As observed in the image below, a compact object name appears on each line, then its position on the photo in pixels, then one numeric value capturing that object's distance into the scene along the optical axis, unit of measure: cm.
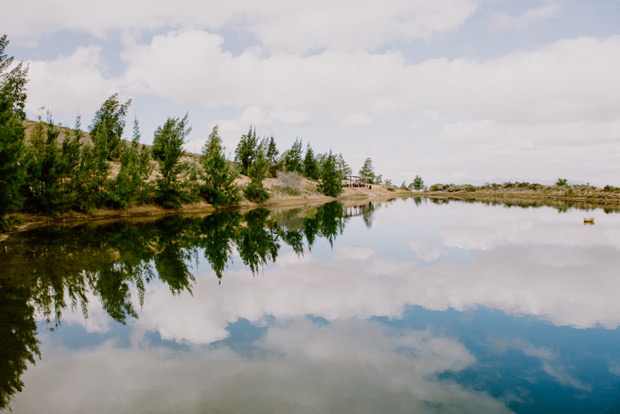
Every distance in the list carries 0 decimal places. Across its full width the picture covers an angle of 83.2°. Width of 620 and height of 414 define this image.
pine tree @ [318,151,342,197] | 6047
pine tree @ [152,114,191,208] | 2817
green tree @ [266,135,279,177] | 5921
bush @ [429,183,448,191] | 10388
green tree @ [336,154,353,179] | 9062
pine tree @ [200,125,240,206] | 3291
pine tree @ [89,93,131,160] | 3709
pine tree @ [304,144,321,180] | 7275
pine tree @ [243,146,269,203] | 3928
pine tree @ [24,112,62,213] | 1894
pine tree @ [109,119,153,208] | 2362
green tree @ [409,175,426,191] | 11488
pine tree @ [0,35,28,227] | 1396
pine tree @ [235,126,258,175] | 5291
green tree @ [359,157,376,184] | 10675
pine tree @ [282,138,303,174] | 6806
